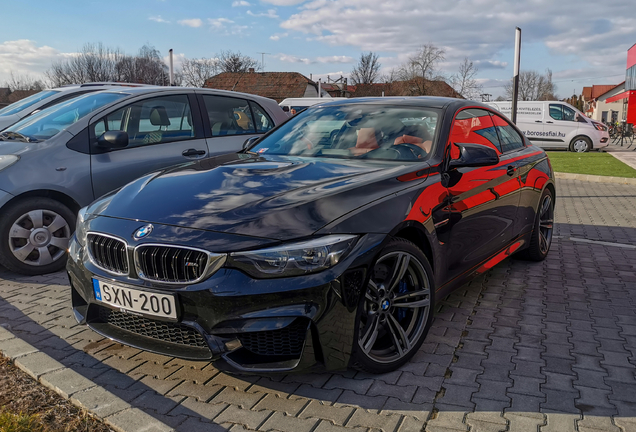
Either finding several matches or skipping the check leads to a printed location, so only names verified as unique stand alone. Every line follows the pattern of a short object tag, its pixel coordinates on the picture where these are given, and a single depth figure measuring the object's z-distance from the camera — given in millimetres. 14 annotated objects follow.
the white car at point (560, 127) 22391
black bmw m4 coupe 2646
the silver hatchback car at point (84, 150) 4965
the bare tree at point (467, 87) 57500
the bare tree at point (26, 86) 61625
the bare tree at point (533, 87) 90269
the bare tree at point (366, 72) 73750
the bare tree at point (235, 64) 74625
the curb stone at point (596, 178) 12797
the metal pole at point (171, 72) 19025
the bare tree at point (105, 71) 63656
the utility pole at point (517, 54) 11930
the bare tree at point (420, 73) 57250
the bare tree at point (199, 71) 74906
